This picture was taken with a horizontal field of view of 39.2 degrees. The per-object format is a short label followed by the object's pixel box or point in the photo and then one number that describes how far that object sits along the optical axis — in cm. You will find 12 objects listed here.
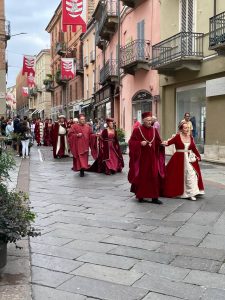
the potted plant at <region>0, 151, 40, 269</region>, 272
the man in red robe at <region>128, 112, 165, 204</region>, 545
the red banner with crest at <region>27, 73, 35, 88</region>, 2281
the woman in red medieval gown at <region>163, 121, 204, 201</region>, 573
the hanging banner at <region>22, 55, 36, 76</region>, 2196
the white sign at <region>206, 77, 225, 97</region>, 1018
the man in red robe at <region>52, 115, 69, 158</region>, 1222
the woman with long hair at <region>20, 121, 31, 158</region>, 1202
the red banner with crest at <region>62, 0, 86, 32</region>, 1131
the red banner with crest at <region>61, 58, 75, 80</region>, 2043
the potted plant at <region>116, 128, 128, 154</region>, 1188
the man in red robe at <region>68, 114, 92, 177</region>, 810
